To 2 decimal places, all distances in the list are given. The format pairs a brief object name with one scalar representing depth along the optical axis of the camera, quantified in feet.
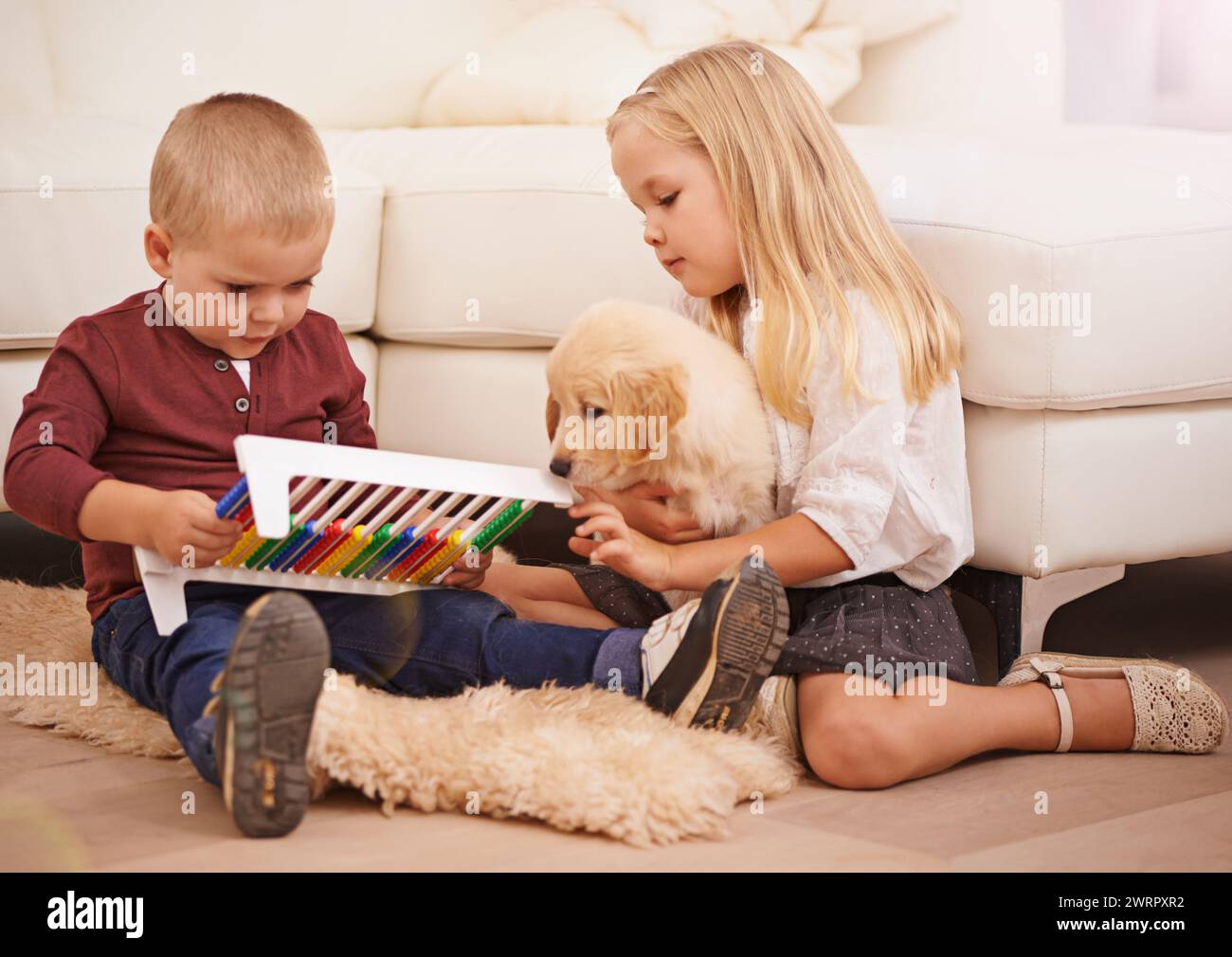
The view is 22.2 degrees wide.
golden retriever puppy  9.12
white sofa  9.34
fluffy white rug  8.29
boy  8.68
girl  8.93
